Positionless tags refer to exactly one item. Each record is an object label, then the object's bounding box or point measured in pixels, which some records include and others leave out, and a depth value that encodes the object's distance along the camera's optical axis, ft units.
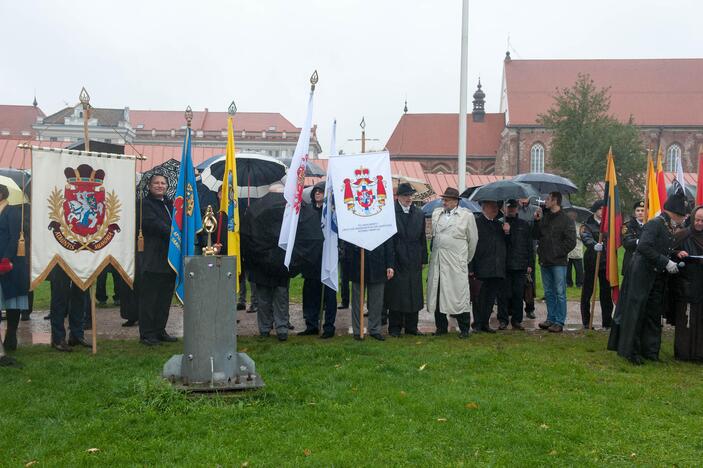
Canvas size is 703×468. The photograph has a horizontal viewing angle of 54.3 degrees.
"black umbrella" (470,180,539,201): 30.78
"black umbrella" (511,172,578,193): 34.06
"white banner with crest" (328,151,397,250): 28.45
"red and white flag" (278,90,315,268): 26.55
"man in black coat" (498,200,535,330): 32.63
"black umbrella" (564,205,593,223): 52.42
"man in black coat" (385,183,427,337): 30.17
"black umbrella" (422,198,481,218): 40.90
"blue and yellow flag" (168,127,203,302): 22.84
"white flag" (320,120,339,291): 28.73
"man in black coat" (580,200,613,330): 33.63
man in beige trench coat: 29.96
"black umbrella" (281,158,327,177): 43.95
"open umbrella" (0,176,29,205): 25.13
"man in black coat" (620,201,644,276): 29.14
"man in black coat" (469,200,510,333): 31.35
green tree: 153.38
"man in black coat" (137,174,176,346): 26.94
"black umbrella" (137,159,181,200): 27.89
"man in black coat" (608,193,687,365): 25.17
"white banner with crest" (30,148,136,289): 24.47
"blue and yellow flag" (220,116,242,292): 23.09
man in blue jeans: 31.91
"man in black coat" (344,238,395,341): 29.25
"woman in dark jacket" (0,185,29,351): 24.45
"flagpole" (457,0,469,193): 57.72
